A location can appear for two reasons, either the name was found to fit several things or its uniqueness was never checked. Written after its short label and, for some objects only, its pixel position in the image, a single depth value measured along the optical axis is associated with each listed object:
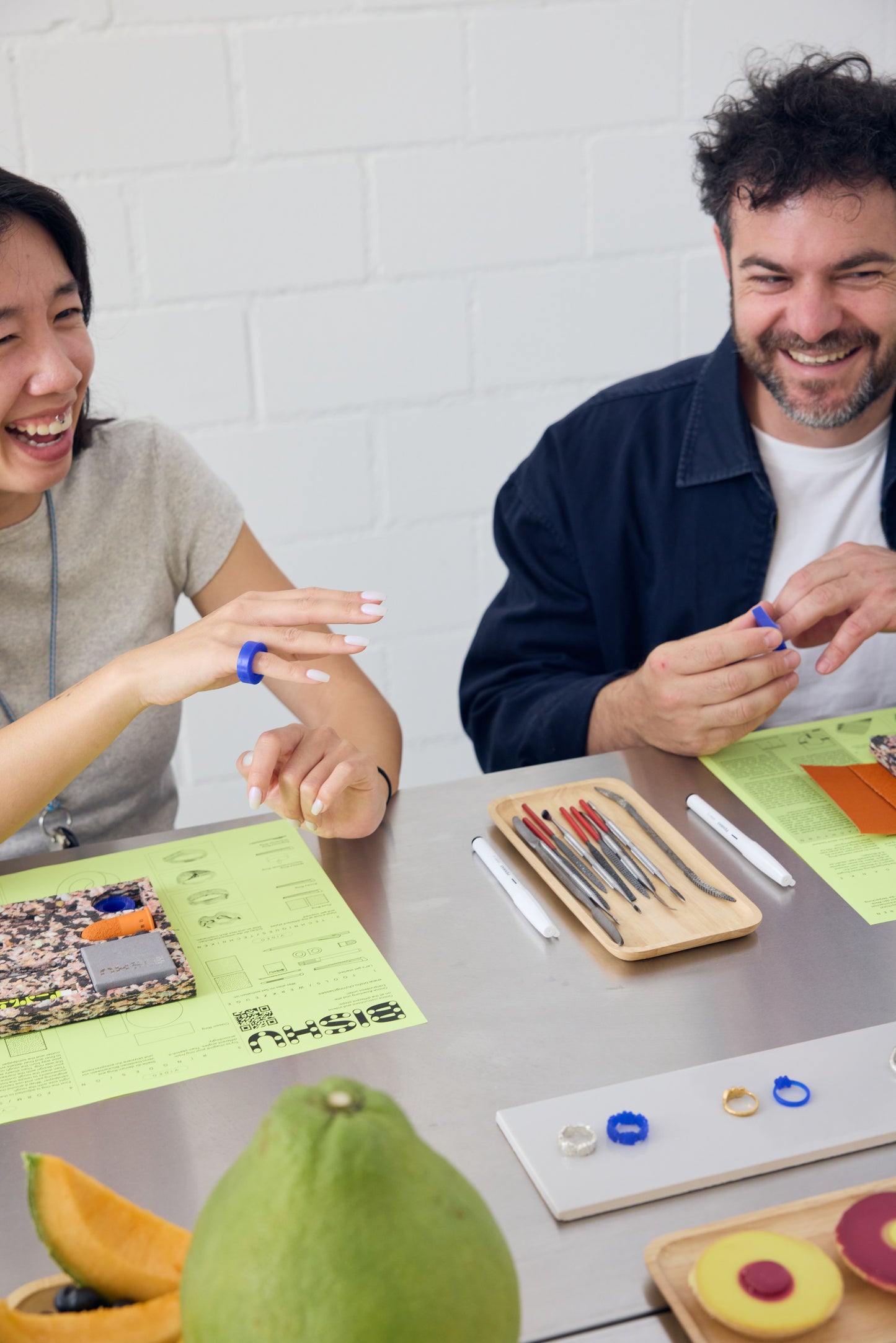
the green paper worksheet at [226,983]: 0.82
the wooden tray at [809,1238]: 0.58
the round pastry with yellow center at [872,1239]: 0.59
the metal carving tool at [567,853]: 0.99
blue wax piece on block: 0.99
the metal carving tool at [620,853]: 0.99
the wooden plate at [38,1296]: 0.58
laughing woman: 1.08
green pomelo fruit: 0.45
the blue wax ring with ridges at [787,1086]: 0.75
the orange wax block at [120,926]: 0.95
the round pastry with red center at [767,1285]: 0.58
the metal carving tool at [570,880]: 0.93
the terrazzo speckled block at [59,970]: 0.88
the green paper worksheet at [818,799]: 1.00
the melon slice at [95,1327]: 0.55
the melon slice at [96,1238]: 0.57
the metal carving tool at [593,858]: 1.00
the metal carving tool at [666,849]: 0.97
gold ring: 0.75
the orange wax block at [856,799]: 1.08
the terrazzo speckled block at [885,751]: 1.16
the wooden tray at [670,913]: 0.92
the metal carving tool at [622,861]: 0.99
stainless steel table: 0.68
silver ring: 0.72
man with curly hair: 1.45
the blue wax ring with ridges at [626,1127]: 0.73
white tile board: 0.70
